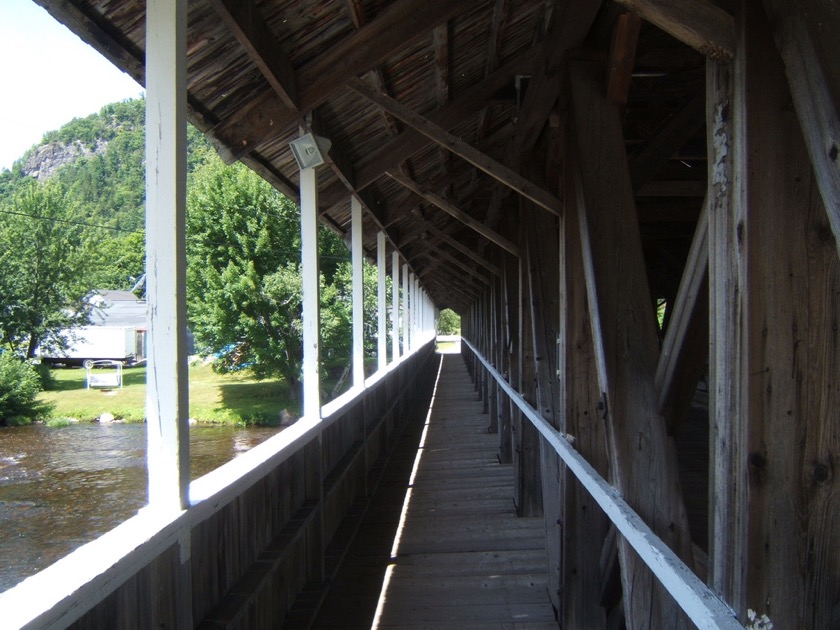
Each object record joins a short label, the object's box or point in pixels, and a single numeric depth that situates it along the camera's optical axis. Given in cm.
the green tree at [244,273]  2605
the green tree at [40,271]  3098
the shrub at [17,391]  2748
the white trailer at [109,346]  3756
